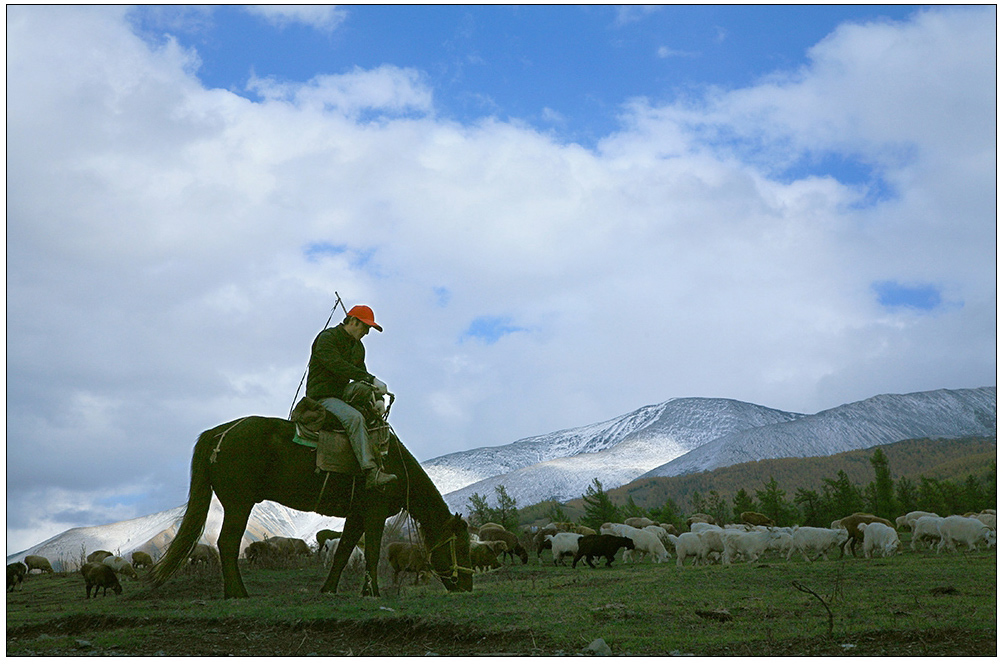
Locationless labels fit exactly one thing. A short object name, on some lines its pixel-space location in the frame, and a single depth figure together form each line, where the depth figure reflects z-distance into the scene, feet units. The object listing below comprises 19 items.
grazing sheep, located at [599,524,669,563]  57.21
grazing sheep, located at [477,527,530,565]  60.89
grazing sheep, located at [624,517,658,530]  77.83
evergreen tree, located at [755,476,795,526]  86.89
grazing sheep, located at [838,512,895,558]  56.85
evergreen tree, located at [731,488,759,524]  92.12
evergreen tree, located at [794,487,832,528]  82.23
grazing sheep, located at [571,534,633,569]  54.03
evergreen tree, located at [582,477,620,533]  89.61
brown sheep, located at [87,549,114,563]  55.83
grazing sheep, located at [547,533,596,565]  57.72
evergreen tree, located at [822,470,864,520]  81.76
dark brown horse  32.35
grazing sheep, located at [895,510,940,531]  64.90
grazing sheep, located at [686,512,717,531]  79.99
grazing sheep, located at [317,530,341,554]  72.38
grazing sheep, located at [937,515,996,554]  49.26
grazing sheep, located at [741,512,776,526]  79.46
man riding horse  32.53
